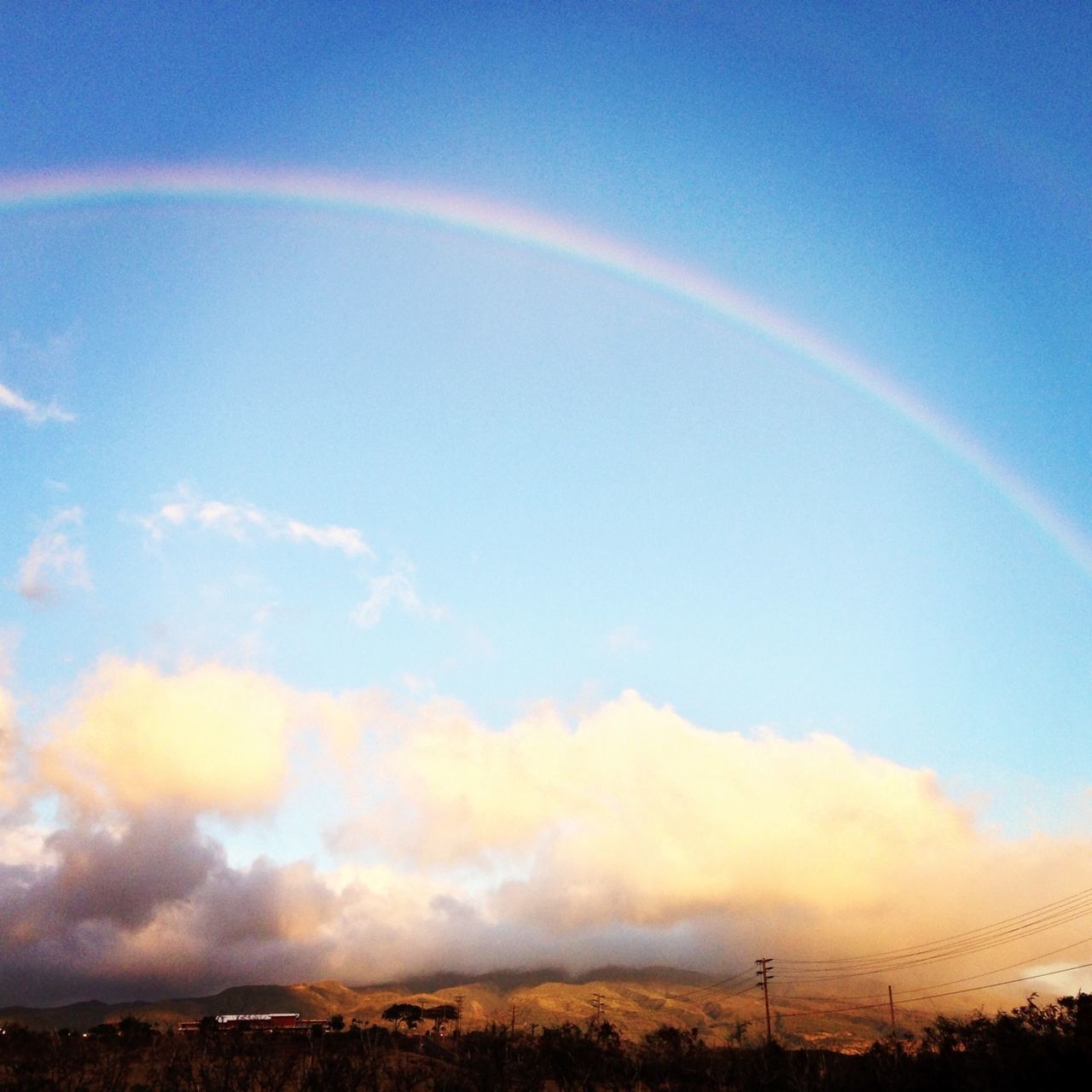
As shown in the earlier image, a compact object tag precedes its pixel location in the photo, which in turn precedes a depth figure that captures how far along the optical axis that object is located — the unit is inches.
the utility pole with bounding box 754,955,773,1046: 4030.0
